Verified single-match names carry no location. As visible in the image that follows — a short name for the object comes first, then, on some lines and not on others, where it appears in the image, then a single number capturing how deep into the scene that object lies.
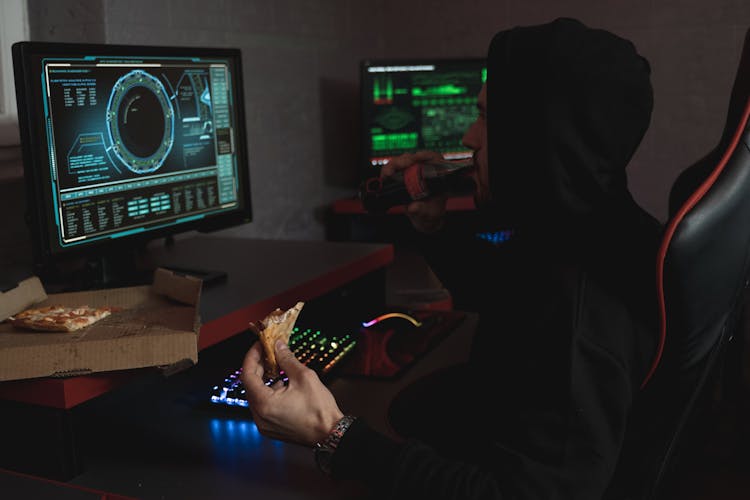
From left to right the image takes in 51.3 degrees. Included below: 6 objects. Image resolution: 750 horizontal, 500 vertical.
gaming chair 0.81
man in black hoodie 0.83
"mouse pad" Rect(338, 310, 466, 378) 1.31
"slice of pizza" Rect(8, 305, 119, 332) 1.01
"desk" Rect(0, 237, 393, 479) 0.94
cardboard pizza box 0.92
